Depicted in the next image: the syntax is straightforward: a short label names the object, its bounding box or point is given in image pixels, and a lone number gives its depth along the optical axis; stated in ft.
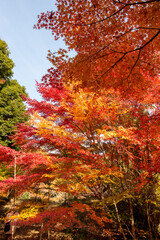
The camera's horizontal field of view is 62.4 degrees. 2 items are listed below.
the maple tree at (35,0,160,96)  8.66
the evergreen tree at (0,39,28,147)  35.78
